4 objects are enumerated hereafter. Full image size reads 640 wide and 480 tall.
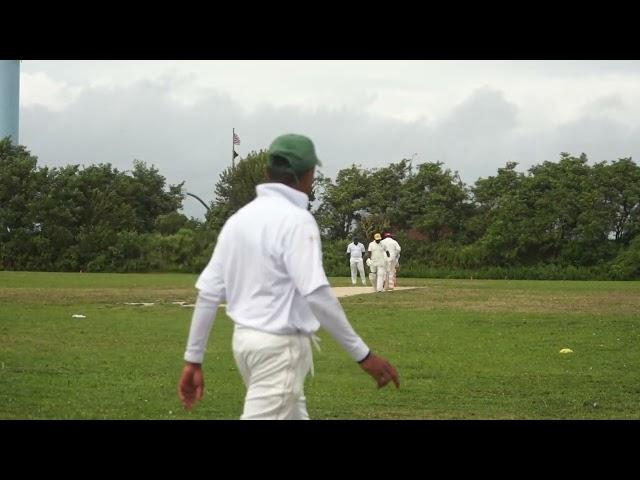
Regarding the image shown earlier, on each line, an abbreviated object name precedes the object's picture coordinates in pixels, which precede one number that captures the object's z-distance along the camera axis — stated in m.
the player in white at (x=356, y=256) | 38.19
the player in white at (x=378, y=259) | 31.27
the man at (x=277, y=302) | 4.93
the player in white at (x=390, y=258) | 31.72
